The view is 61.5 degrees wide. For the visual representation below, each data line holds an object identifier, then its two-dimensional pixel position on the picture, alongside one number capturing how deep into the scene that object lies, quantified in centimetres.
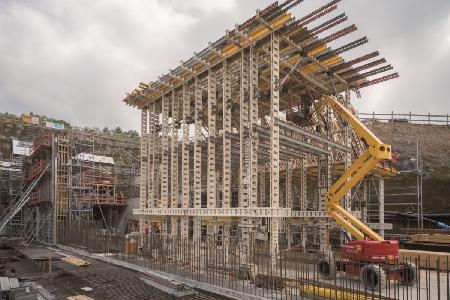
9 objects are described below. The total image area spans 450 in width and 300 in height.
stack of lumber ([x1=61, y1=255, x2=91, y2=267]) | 1947
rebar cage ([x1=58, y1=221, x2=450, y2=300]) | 1196
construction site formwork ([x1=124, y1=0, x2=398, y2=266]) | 1639
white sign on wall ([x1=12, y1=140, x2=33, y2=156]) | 4546
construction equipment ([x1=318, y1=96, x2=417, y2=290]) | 1277
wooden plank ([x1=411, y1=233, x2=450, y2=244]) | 1997
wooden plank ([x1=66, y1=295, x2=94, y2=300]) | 1286
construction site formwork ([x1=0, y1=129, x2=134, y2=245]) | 3094
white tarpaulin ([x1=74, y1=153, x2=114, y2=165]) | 4557
